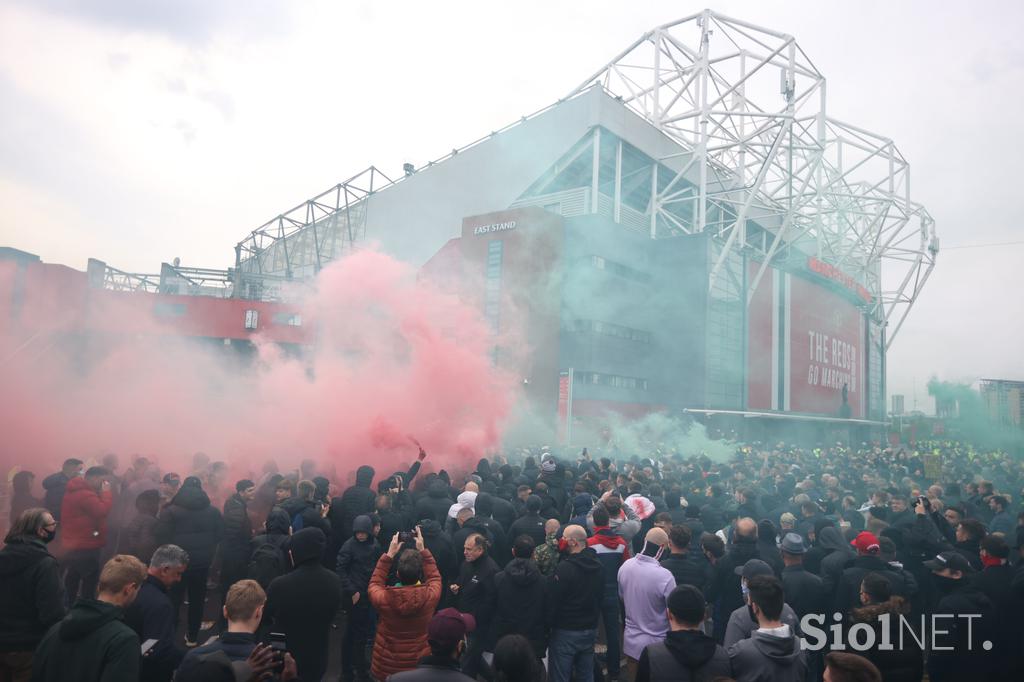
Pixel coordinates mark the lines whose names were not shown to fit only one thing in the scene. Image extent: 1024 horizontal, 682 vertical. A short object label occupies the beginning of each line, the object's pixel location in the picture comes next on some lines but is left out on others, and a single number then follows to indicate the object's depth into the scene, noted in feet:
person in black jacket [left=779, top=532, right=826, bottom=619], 15.58
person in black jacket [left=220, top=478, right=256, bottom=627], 19.04
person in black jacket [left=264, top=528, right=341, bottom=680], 12.25
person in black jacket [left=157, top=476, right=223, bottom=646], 18.76
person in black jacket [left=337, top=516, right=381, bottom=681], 17.03
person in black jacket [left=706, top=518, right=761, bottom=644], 17.13
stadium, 81.30
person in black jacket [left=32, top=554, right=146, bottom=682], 9.06
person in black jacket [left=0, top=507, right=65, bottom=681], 11.71
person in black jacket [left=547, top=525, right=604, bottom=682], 14.84
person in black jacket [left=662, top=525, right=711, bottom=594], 16.24
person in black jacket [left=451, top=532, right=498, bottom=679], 14.73
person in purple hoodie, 14.85
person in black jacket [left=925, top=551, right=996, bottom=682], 13.93
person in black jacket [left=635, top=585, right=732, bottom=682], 10.26
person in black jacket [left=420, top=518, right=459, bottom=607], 17.10
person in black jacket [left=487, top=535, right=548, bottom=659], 14.33
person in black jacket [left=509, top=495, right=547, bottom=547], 18.26
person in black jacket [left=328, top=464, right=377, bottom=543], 20.65
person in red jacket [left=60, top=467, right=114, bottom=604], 20.15
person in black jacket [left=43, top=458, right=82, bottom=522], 23.07
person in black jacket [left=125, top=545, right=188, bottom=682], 10.16
